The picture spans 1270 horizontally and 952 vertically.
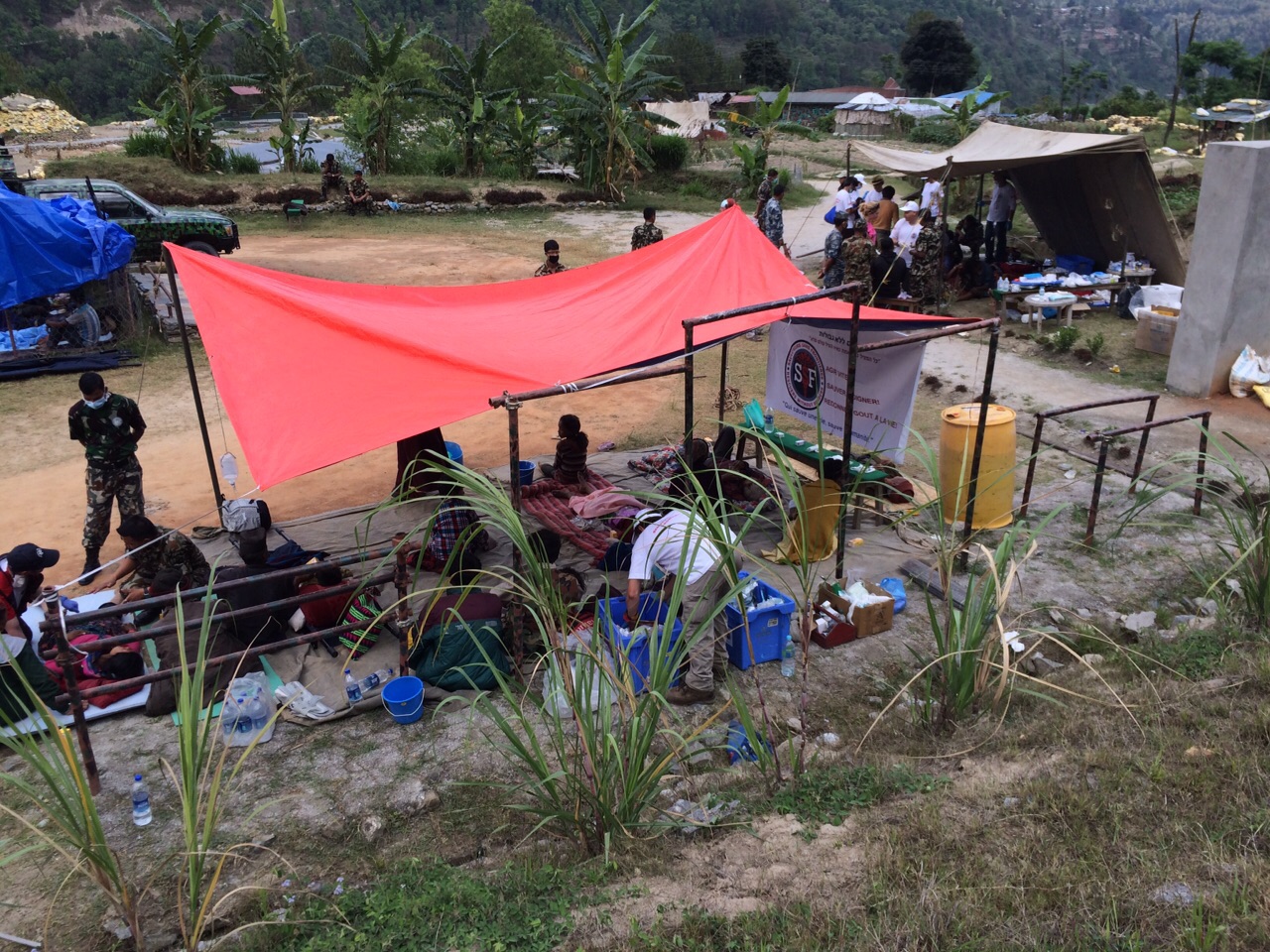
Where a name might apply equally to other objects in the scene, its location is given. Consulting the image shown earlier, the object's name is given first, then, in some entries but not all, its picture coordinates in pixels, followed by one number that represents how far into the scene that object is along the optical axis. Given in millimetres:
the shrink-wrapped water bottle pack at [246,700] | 4508
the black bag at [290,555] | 5547
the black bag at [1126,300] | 12289
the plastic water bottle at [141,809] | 3926
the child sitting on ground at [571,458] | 6832
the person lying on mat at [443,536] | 5871
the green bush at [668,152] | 25000
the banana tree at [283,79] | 21422
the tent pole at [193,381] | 6106
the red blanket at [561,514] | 6227
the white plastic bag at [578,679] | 3188
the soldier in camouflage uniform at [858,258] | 11133
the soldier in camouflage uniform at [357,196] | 20734
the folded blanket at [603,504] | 6395
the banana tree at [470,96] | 22203
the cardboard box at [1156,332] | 10570
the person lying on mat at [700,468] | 5137
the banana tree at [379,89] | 21641
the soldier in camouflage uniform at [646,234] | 11391
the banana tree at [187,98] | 19688
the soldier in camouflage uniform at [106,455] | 6051
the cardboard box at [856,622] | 5316
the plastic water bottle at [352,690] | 4750
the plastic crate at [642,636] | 4672
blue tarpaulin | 10172
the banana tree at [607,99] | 20078
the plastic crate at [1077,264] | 13398
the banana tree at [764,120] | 19672
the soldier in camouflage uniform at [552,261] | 10258
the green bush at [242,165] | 22609
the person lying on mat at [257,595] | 4969
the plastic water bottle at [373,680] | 4843
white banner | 6484
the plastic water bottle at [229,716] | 4535
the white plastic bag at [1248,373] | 9227
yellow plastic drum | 6504
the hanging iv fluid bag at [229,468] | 6215
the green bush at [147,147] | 21641
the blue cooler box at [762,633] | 5043
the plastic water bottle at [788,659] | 5133
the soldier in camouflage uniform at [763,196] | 13500
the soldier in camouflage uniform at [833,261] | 12195
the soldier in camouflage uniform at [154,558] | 5324
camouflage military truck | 13484
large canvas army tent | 12188
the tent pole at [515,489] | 4414
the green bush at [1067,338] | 10867
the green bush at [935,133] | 35875
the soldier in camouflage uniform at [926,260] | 12008
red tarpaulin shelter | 4992
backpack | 6180
